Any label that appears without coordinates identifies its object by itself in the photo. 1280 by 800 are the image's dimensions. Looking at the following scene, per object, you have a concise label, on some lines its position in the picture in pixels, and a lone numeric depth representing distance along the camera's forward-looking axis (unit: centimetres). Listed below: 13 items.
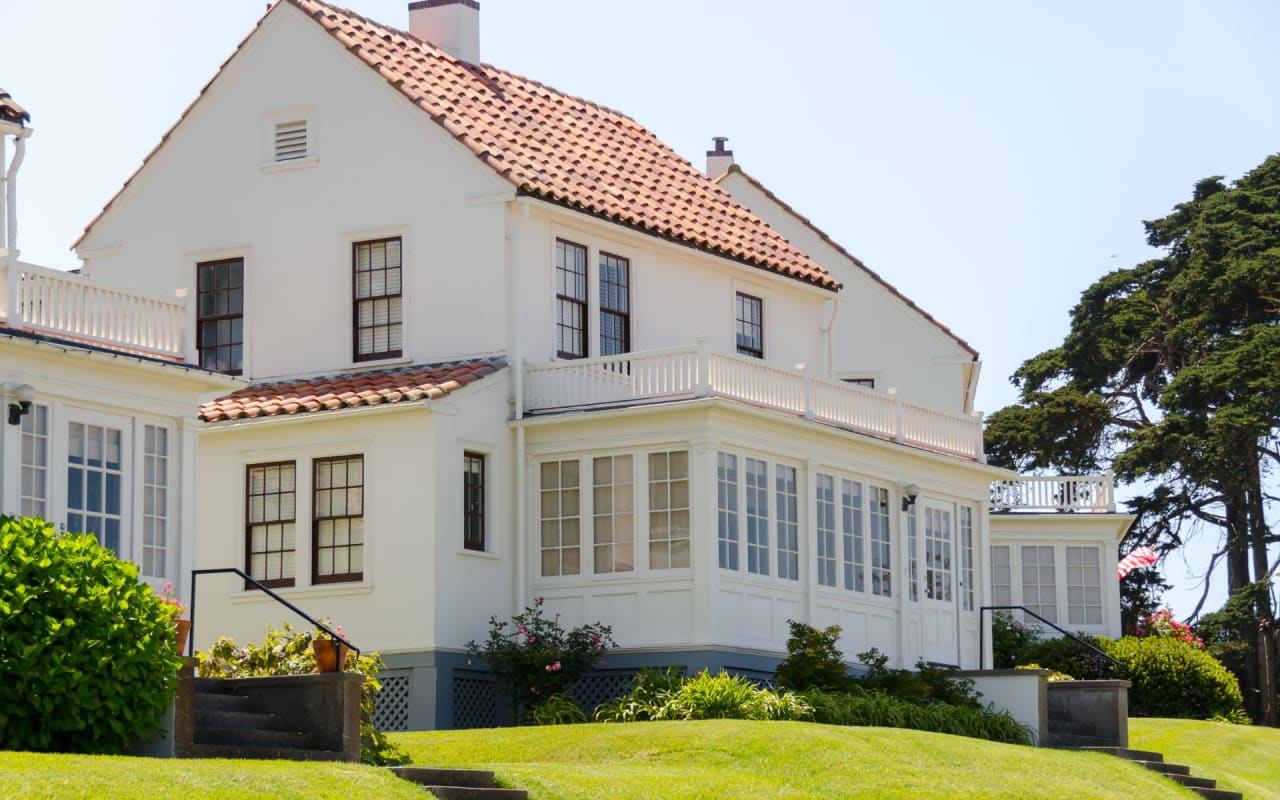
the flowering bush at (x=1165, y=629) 4409
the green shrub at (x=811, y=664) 2975
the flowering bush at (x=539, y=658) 2988
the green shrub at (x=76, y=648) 1936
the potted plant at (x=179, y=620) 2112
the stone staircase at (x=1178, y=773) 2920
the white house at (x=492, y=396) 3022
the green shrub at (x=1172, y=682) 4141
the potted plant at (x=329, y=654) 2316
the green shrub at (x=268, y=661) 2483
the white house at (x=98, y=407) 2380
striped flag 4478
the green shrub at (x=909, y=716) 2880
